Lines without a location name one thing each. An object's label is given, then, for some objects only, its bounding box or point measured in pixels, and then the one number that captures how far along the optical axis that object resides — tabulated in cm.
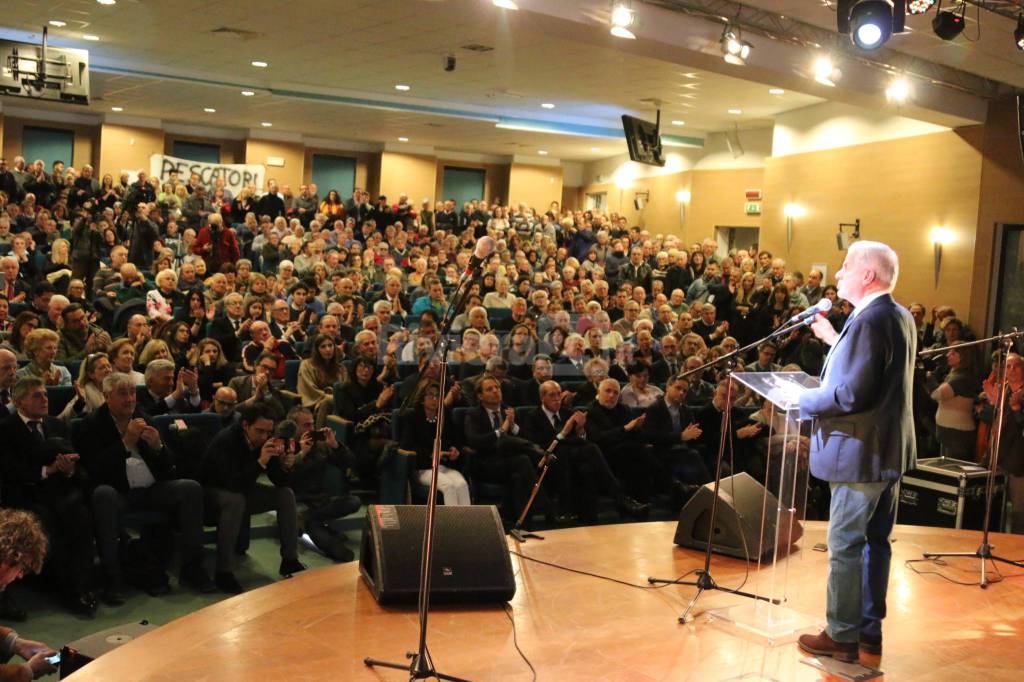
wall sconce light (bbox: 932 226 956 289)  1003
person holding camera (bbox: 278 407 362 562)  502
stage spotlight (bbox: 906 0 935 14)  541
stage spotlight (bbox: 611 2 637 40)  666
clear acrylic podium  302
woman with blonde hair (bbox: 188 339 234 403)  600
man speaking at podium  281
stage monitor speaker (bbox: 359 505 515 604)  324
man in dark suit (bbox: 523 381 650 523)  573
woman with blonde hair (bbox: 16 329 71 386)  509
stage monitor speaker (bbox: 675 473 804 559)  393
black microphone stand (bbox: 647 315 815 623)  314
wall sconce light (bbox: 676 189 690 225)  1598
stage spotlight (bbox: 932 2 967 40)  597
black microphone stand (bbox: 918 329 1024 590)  396
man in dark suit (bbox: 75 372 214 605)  430
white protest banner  1549
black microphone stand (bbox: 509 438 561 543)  409
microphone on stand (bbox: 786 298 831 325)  287
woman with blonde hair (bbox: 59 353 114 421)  487
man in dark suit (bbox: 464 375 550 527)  546
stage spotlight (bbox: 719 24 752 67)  736
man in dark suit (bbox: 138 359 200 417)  511
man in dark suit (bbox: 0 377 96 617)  412
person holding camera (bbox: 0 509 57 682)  267
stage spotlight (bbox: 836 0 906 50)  527
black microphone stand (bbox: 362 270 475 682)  248
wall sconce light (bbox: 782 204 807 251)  1207
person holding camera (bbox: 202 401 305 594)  463
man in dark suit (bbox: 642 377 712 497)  617
